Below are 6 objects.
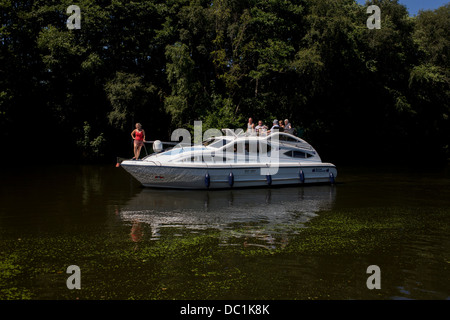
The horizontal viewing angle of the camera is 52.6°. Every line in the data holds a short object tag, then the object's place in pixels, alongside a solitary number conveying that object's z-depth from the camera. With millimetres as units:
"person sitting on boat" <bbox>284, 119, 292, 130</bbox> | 22594
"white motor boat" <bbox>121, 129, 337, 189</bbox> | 18391
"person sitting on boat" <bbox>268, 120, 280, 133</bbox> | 21375
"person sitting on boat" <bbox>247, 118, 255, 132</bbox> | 21877
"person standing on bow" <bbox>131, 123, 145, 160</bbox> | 20109
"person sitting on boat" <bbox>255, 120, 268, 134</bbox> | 21728
